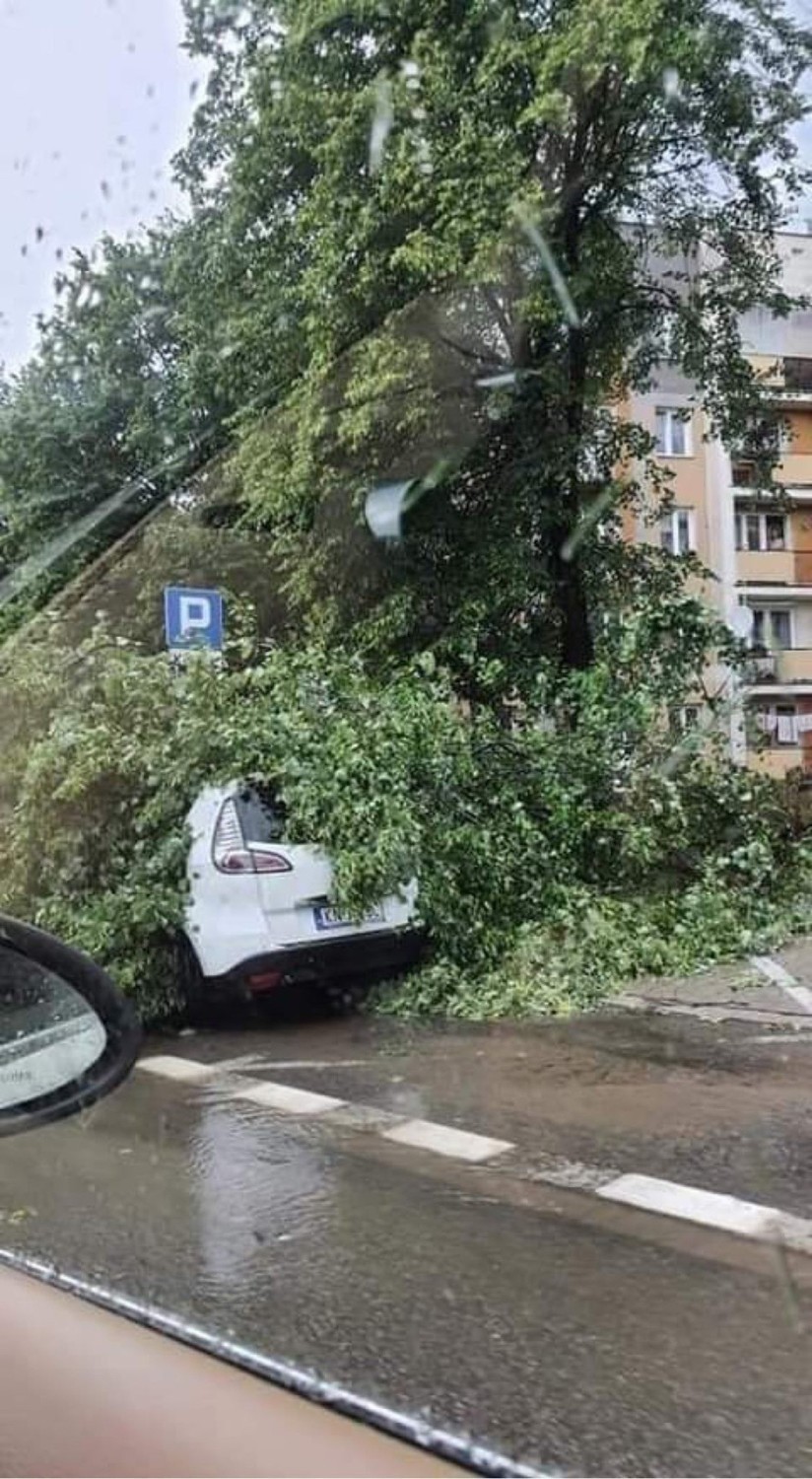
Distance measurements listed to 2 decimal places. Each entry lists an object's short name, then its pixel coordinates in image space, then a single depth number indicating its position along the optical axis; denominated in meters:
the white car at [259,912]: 6.72
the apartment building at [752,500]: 10.62
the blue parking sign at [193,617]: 8.32
